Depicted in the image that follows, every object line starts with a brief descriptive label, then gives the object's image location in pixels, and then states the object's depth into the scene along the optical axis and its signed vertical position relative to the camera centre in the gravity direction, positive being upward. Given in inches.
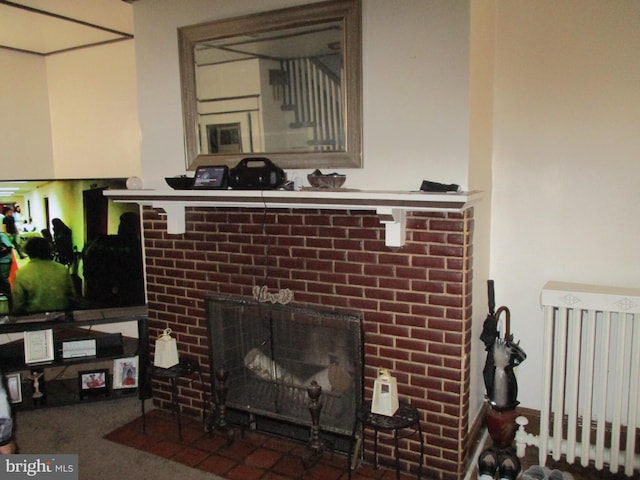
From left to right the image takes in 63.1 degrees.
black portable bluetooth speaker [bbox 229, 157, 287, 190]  91.0 +0.9
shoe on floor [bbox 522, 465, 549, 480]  87.1 -49.8
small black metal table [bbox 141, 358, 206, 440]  106.7 -38.8
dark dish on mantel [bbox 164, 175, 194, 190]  99.8 +0.1
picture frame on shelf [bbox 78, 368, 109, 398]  124.8 -47.4
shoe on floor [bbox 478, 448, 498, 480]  87.9 -48.4
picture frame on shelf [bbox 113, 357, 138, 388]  126.6 -45.6
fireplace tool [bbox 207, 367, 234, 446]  105.3 -45.0
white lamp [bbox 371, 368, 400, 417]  86.5 -35.8
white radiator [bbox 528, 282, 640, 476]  85.2 -33.2
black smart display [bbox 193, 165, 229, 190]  96.0 +0.9
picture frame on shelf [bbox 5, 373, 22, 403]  120.0 -46.5
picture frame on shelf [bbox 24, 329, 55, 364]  120.6 -37.2
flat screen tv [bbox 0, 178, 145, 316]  124.4 -13.4
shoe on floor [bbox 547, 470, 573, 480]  86.3 -49.5
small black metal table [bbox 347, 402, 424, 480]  85.0 -39.7
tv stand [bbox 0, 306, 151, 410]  120.9 -40.5
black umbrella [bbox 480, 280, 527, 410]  93.5 -33.7
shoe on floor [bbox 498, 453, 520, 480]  86.9 -48.3
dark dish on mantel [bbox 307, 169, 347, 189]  87.2 +0.1
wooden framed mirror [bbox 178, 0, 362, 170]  89.7 +17.4
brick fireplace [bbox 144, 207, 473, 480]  86.7 -18.3
